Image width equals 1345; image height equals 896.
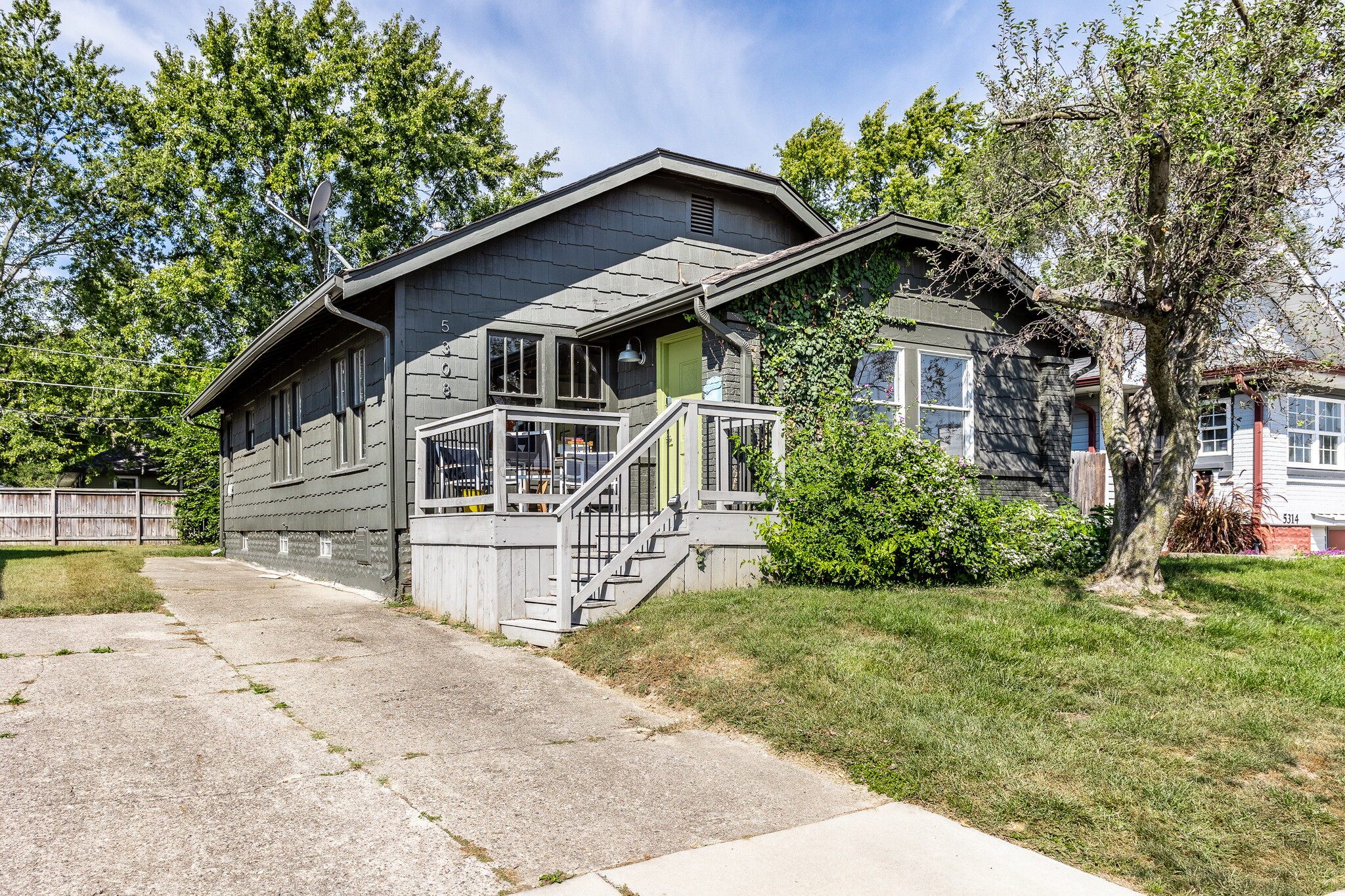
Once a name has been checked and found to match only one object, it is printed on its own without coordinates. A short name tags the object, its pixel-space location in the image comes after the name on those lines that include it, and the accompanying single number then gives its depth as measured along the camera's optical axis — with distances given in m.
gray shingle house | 8.11
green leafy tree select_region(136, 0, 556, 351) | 25.70
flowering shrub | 8.12
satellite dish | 11.96
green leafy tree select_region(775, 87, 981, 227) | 28.22
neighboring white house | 17.36
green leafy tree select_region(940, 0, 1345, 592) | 7.30
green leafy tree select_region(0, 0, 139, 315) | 26.41
